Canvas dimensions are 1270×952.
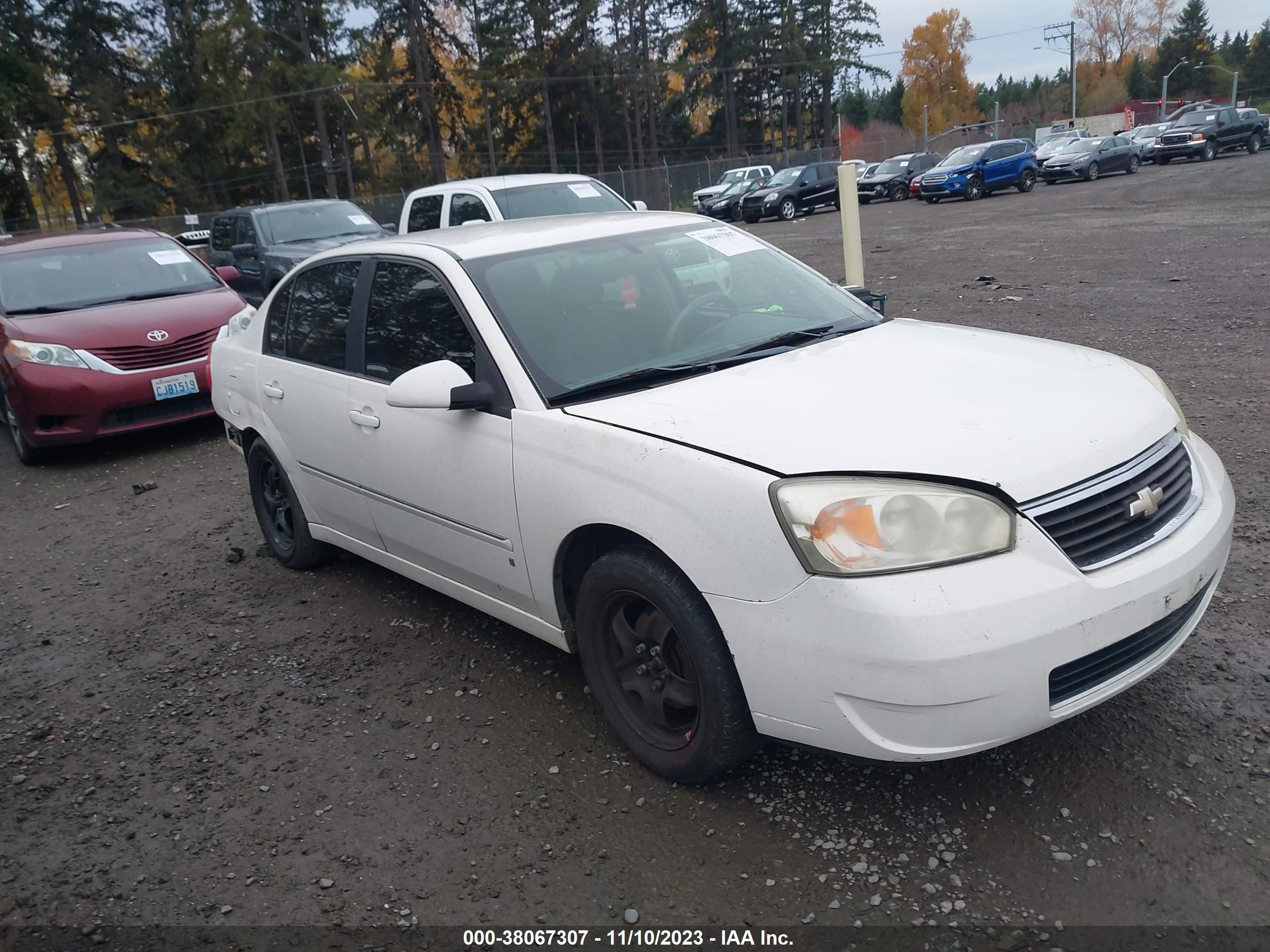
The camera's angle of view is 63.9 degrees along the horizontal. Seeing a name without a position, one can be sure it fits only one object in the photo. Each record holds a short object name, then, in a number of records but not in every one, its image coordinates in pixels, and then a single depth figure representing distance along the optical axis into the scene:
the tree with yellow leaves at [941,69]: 92.75
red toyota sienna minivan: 7.75
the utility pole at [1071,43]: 74.75
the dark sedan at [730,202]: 35.81
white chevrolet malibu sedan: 2.47
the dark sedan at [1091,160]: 33.31
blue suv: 30.72
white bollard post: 7.20
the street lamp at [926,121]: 61.62
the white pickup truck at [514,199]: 11.52
